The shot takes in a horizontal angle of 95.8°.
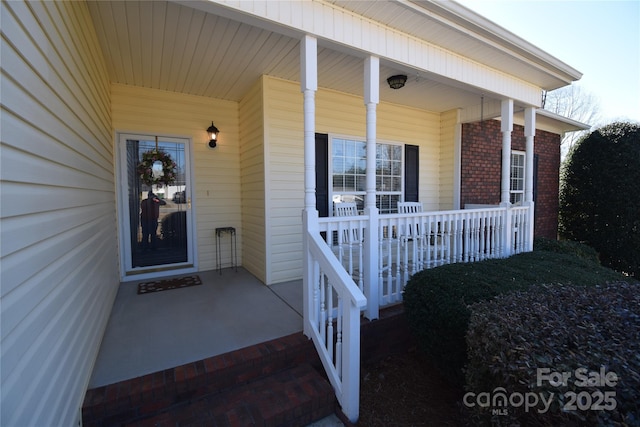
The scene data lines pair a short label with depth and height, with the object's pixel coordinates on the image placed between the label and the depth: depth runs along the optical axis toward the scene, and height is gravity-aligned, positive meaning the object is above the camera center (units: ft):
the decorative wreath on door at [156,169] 13.59 +1.46
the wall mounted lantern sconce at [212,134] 14.29 +3.30
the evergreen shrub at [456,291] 6.89 -2.60
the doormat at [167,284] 12.14 -3.72
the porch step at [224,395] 5.71 -4.32
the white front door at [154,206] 13.51 -0.29
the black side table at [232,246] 15.01 -2.51
